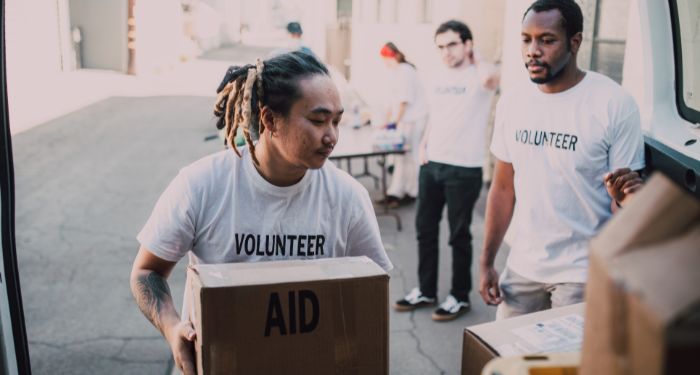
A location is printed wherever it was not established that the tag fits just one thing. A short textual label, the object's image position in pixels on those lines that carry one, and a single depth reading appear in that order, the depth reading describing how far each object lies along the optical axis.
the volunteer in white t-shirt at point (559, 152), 2.59
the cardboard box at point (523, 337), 1.65
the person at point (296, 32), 10.43
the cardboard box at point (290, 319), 1.58
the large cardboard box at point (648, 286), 0.67
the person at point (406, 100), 7.30
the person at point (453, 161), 4.86
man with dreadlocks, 2.08
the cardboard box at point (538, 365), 1.12
